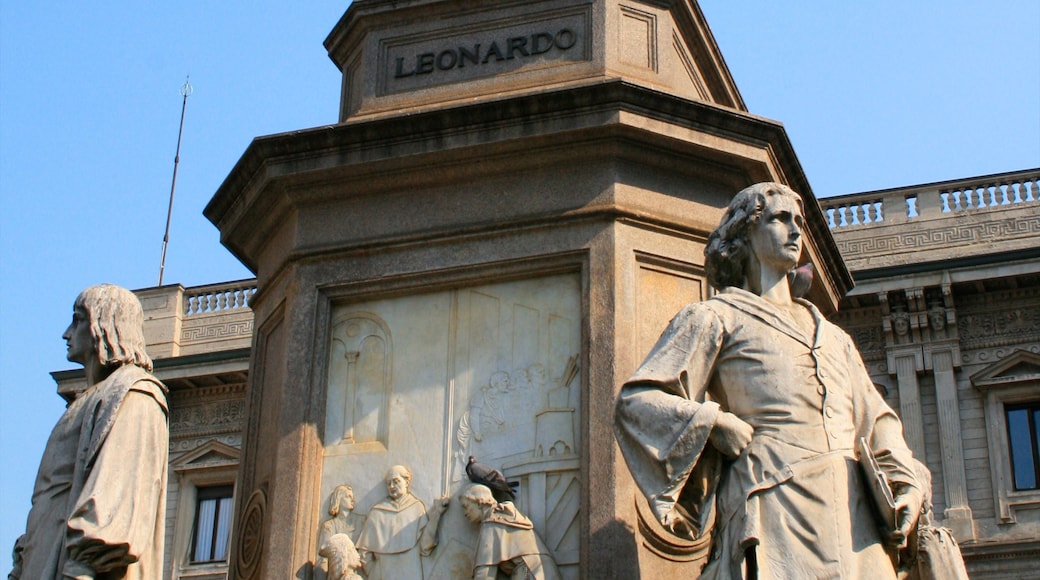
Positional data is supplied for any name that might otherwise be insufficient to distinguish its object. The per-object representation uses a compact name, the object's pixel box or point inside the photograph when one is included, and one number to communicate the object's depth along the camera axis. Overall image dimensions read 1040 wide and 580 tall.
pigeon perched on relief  8.21
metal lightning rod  38.78
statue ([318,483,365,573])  8.50
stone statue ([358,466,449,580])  8.27
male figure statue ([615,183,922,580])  6.62
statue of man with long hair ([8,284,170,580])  6.75
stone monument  8.36
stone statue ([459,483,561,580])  7.92
